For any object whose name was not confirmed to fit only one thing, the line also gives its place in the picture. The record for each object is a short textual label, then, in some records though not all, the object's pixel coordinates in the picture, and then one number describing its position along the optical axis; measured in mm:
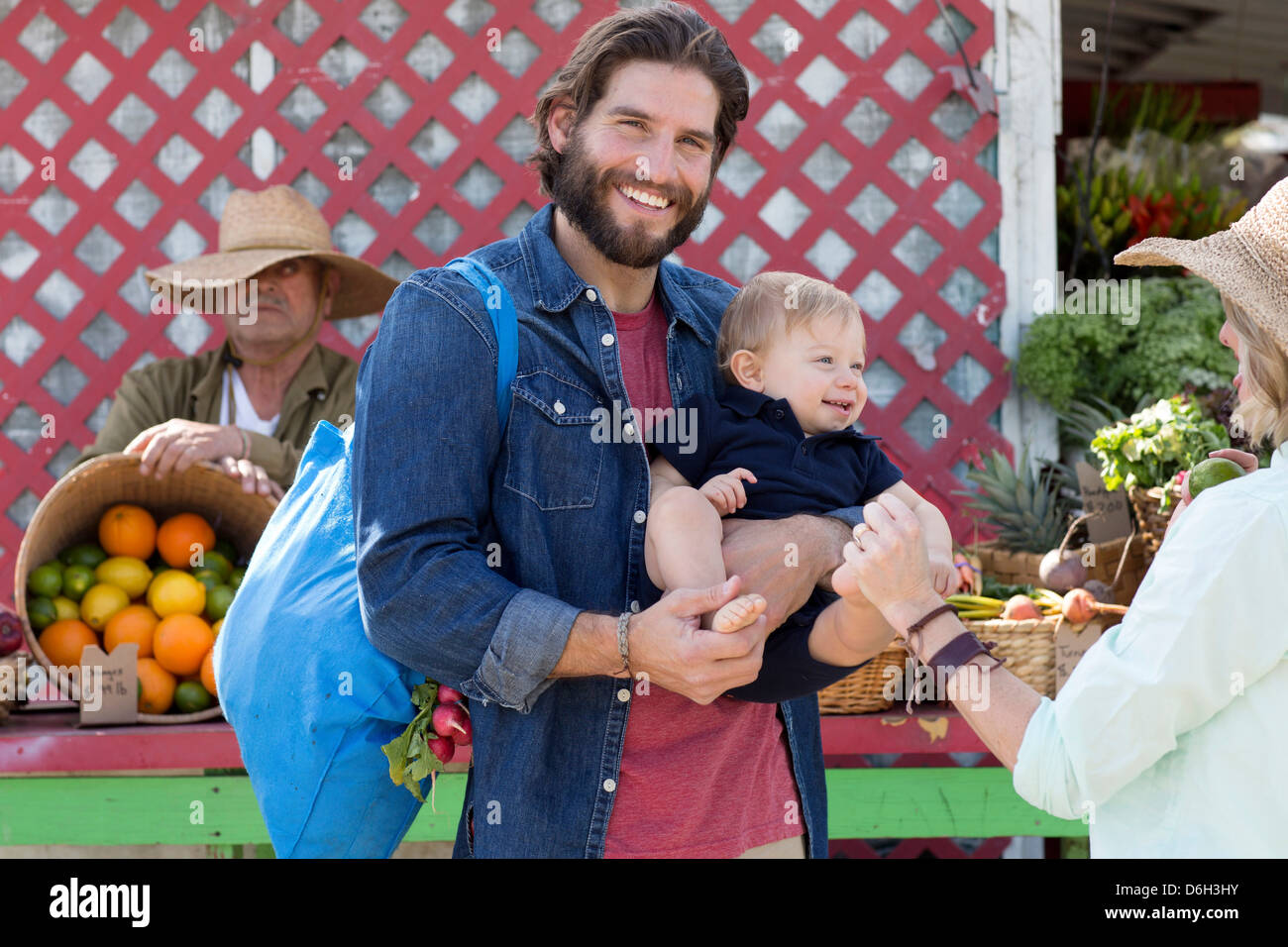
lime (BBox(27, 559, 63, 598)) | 2908
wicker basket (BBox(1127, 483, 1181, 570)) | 2939
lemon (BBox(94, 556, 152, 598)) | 2992
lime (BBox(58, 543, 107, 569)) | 3010
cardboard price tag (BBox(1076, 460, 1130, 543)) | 3094
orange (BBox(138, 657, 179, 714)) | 2928
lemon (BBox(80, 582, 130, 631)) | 2930
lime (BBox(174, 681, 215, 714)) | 2939
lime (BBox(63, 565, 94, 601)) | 2939
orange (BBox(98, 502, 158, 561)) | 3041
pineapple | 3350
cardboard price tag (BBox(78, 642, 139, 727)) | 2834
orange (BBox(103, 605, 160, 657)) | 2914
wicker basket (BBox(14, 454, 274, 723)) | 2836
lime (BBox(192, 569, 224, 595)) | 3014
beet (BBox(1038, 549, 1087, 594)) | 2996
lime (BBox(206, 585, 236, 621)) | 2949
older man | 3375
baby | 1717
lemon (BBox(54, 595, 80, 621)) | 2906
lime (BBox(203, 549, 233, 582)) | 3051
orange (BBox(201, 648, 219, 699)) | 2928
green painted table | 2859
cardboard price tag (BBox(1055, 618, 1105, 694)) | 2756
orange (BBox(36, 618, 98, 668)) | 2873
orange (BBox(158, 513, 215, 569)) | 3045
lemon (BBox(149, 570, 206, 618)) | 2941
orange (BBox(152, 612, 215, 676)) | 2896
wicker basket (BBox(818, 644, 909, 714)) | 2836
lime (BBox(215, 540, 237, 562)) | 3148
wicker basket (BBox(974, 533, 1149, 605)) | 3037
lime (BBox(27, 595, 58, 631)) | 2879
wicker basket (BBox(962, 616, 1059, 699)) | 2771
